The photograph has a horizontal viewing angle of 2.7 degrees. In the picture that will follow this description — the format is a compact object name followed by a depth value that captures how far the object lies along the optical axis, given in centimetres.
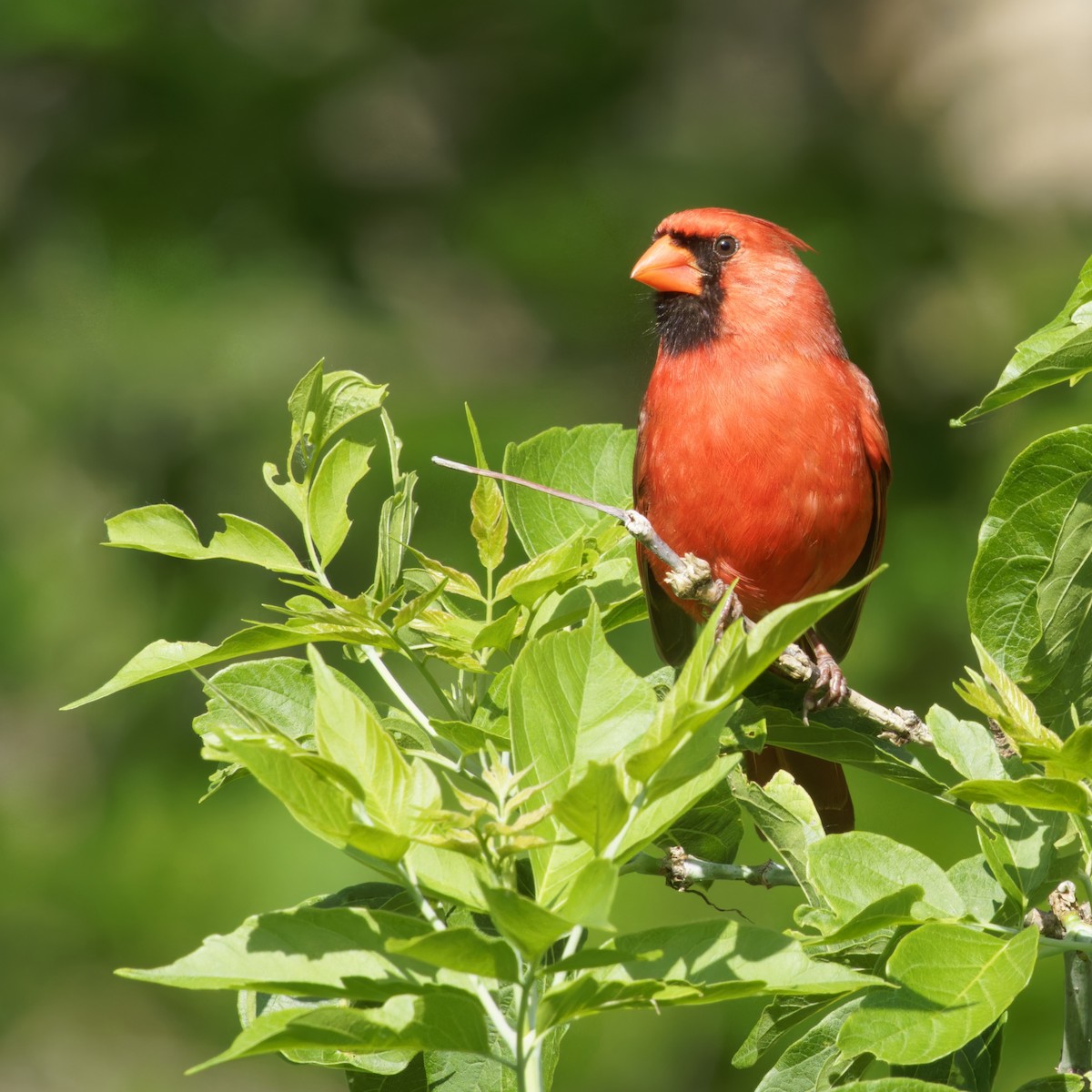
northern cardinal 667
